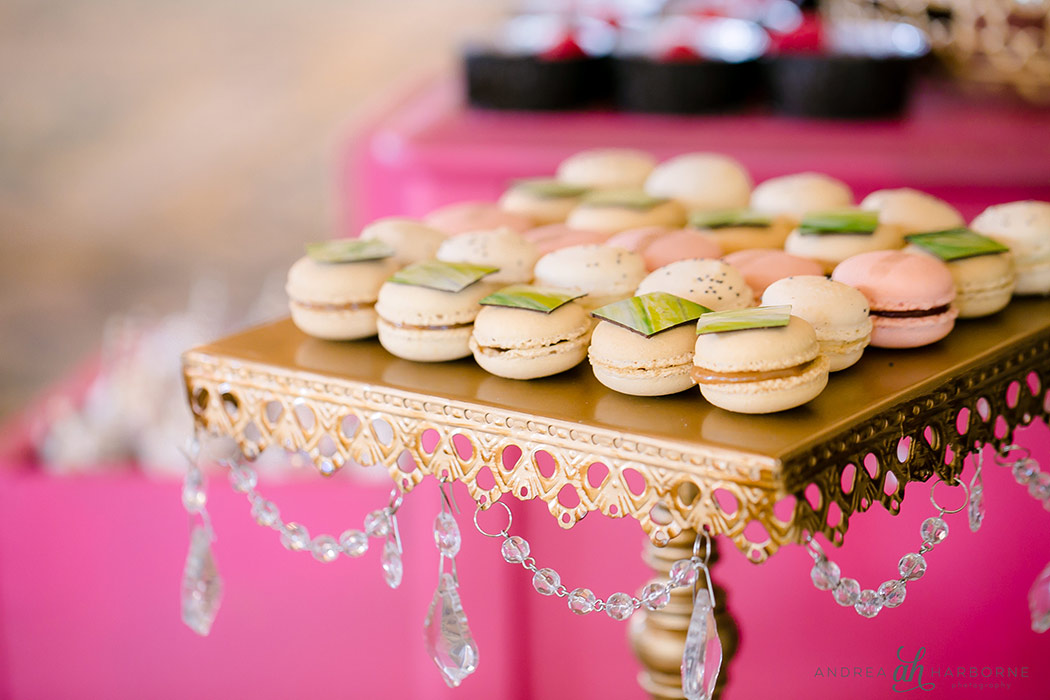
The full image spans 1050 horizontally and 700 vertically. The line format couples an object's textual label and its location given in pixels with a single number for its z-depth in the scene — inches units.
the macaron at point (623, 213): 34.6
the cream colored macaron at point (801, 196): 35.6
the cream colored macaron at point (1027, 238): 31.4
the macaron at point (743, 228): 33.2
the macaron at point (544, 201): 37.0
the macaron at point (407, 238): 31.9
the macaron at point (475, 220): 34.2
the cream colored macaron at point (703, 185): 37.6
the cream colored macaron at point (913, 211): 33.4
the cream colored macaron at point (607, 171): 39.7
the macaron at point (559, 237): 32.3
